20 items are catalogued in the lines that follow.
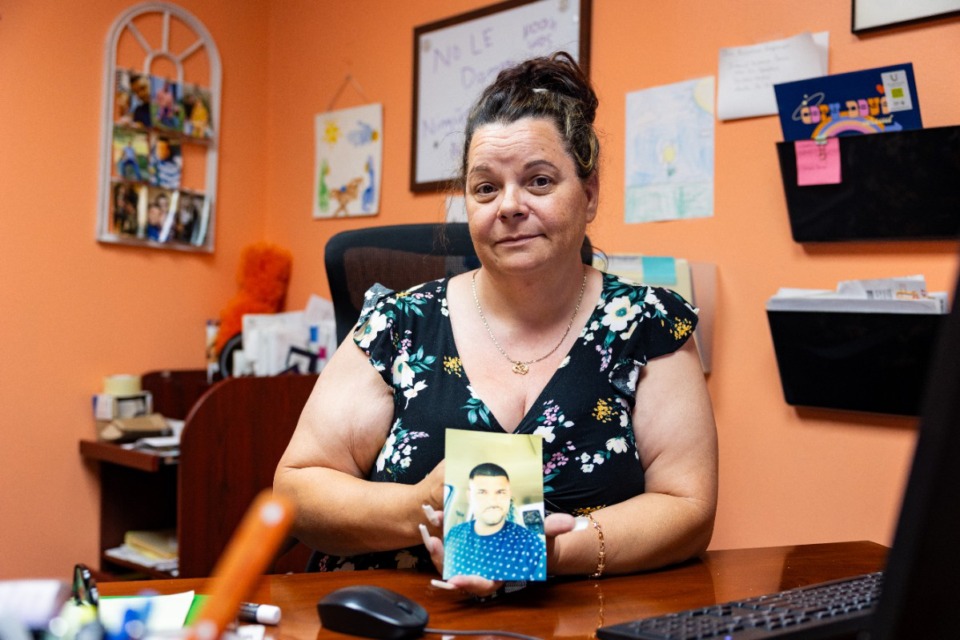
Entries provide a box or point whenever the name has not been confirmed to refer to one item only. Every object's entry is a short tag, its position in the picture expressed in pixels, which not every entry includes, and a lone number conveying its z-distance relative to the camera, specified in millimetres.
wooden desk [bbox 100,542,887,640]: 824
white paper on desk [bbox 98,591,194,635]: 712
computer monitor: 401
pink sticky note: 1692
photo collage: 2686
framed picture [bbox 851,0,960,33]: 1607
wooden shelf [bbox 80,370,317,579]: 2207
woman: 1185
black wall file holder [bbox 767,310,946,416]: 1569
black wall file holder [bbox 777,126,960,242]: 1564
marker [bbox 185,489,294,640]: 362
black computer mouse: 748
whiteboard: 2264
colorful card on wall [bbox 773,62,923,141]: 1602
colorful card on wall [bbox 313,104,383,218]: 2766
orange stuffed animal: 2891
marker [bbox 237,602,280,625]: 802
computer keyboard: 687
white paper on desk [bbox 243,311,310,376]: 2629
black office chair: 1612
